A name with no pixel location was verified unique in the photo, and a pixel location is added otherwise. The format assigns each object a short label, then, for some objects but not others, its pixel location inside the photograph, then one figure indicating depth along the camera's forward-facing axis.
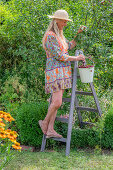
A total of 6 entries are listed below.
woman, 3.43
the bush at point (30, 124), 4.00
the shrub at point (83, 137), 3.96
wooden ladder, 3.59
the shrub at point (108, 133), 3.90
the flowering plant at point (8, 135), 2.52
